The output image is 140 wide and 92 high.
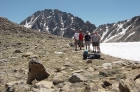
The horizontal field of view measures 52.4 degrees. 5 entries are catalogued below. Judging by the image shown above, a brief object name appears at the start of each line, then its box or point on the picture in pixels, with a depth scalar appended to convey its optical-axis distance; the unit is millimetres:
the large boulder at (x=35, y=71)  6554
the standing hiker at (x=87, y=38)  16660
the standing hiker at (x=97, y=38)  15066
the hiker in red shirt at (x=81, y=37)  16692
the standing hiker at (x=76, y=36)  16451
